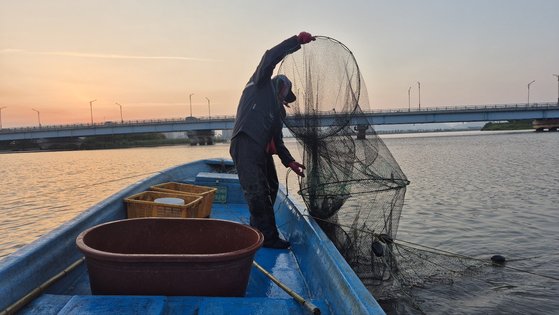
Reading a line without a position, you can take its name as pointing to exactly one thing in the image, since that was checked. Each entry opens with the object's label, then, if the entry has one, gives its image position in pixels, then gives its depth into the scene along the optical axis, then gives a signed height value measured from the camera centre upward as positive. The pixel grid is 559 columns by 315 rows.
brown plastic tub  2.85 -1.03
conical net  5.22 -0.52
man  4.60 -0.05
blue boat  2.77 -1.23
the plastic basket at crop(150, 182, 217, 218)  6.26 -1.12
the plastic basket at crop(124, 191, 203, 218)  5.29 -1.08
